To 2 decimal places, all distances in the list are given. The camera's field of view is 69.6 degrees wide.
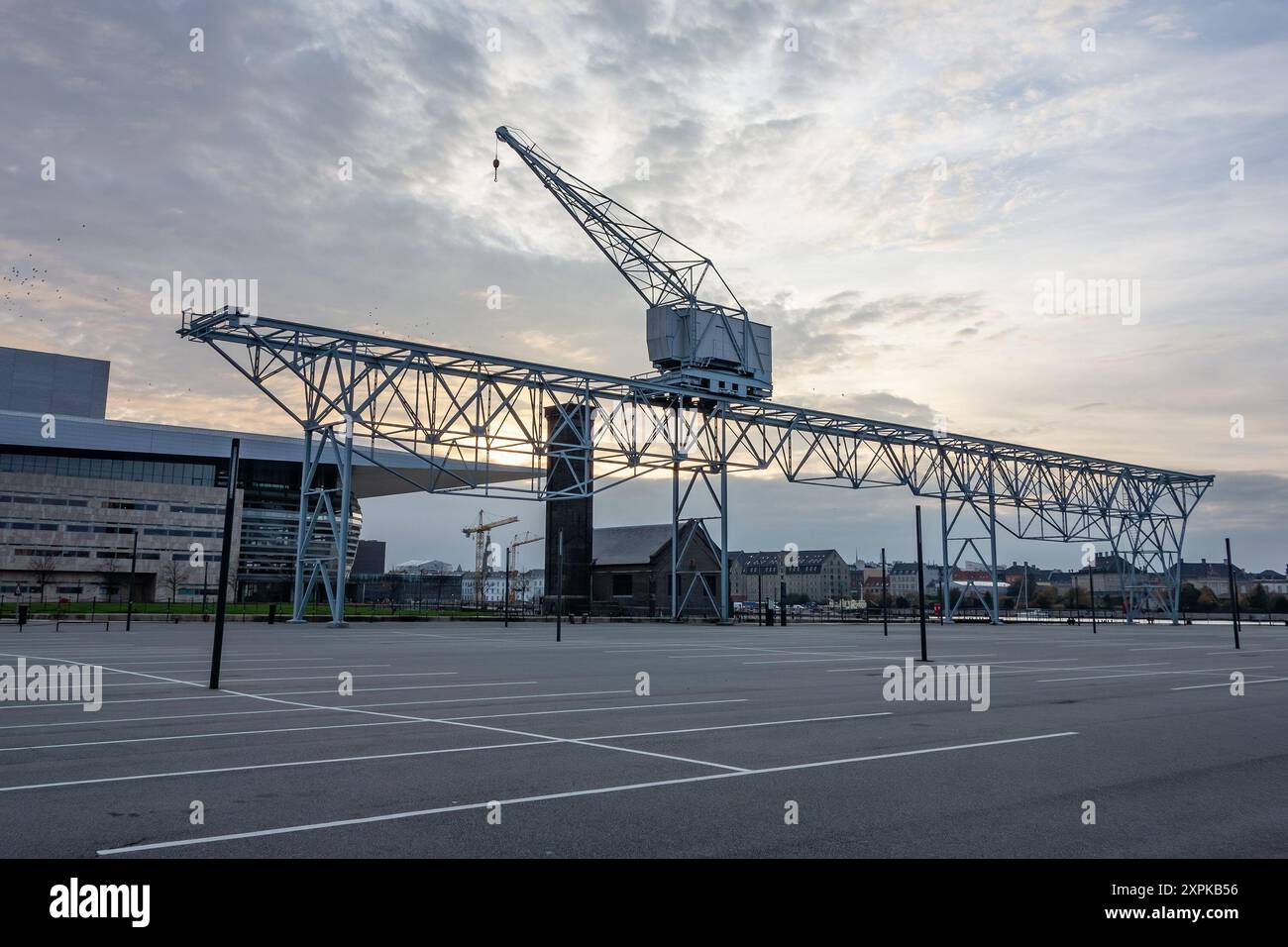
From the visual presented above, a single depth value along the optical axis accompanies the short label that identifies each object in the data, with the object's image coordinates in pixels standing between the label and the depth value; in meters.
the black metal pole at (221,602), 14.43
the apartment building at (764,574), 192.89
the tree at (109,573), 83.94
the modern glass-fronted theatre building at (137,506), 82.94
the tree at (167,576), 85.56
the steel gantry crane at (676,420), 40.22
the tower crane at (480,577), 153.02
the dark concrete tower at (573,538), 65.25
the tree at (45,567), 79.38
